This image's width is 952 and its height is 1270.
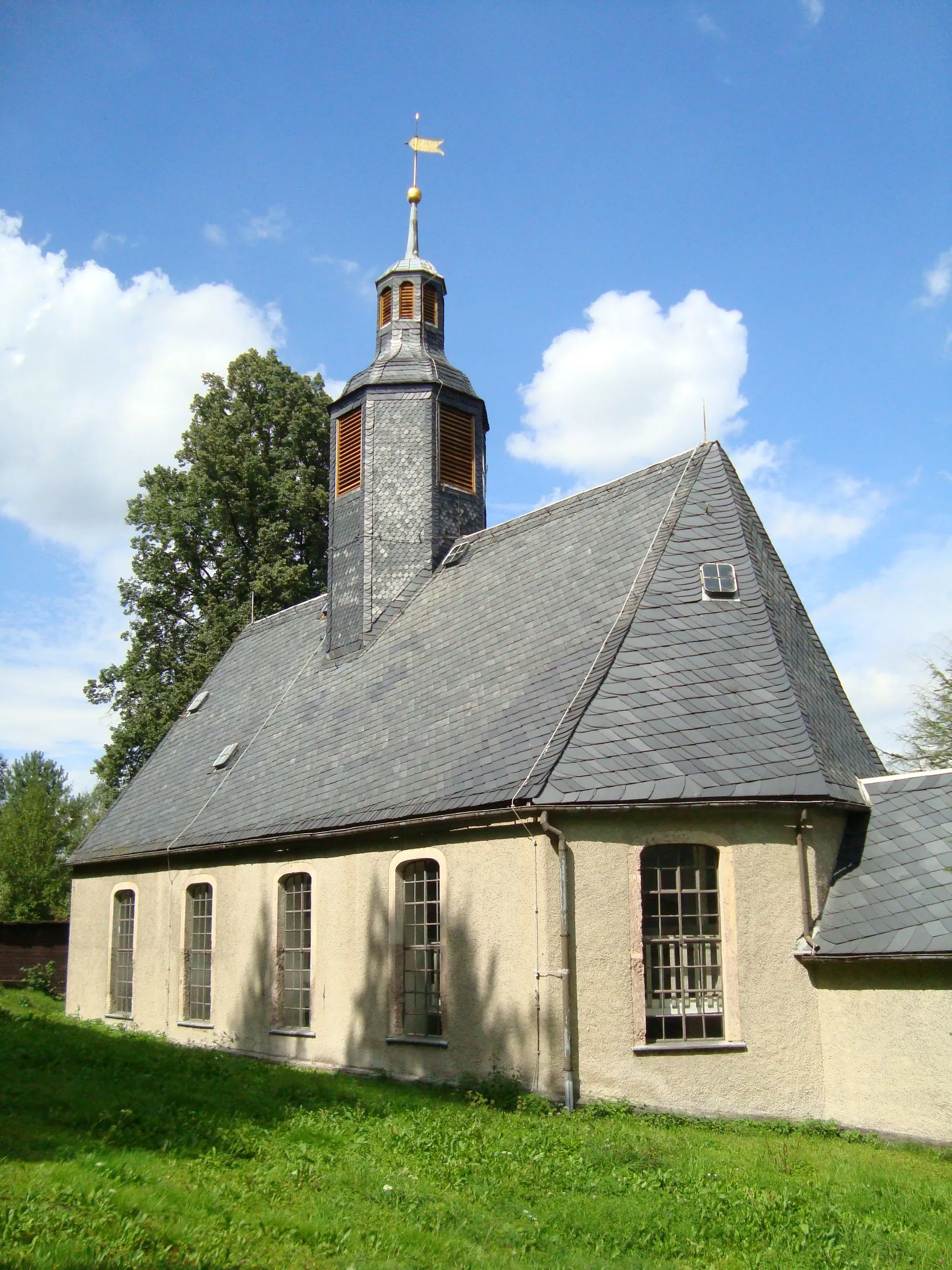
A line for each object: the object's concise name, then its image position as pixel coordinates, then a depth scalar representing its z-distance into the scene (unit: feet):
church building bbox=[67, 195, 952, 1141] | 36.83
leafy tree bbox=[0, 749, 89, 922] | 116.16
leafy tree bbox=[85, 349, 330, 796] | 99.60
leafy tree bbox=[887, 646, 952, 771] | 77.51
